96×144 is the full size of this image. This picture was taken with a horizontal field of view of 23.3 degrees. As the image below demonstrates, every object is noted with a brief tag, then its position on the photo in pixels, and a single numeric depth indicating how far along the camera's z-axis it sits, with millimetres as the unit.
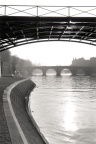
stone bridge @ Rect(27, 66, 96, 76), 128450
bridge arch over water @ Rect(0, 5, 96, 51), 16219
